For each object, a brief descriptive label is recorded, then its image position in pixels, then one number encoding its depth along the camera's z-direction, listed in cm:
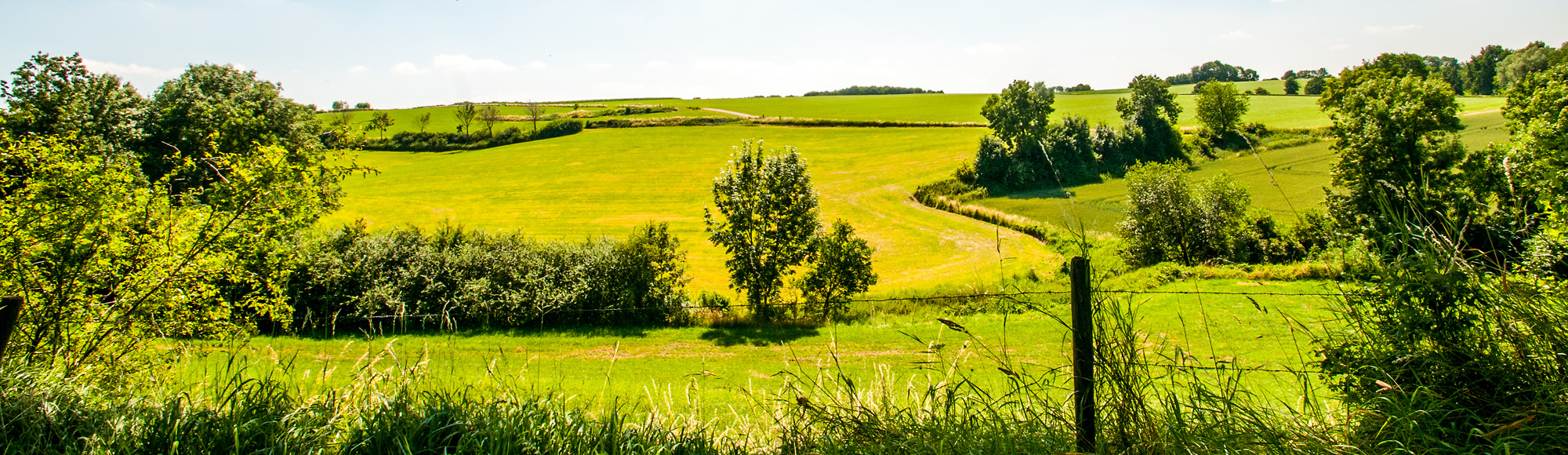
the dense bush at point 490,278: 2392
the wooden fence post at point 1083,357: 320
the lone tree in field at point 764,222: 2614
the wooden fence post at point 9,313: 343
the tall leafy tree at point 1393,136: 3002
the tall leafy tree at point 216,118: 2861
